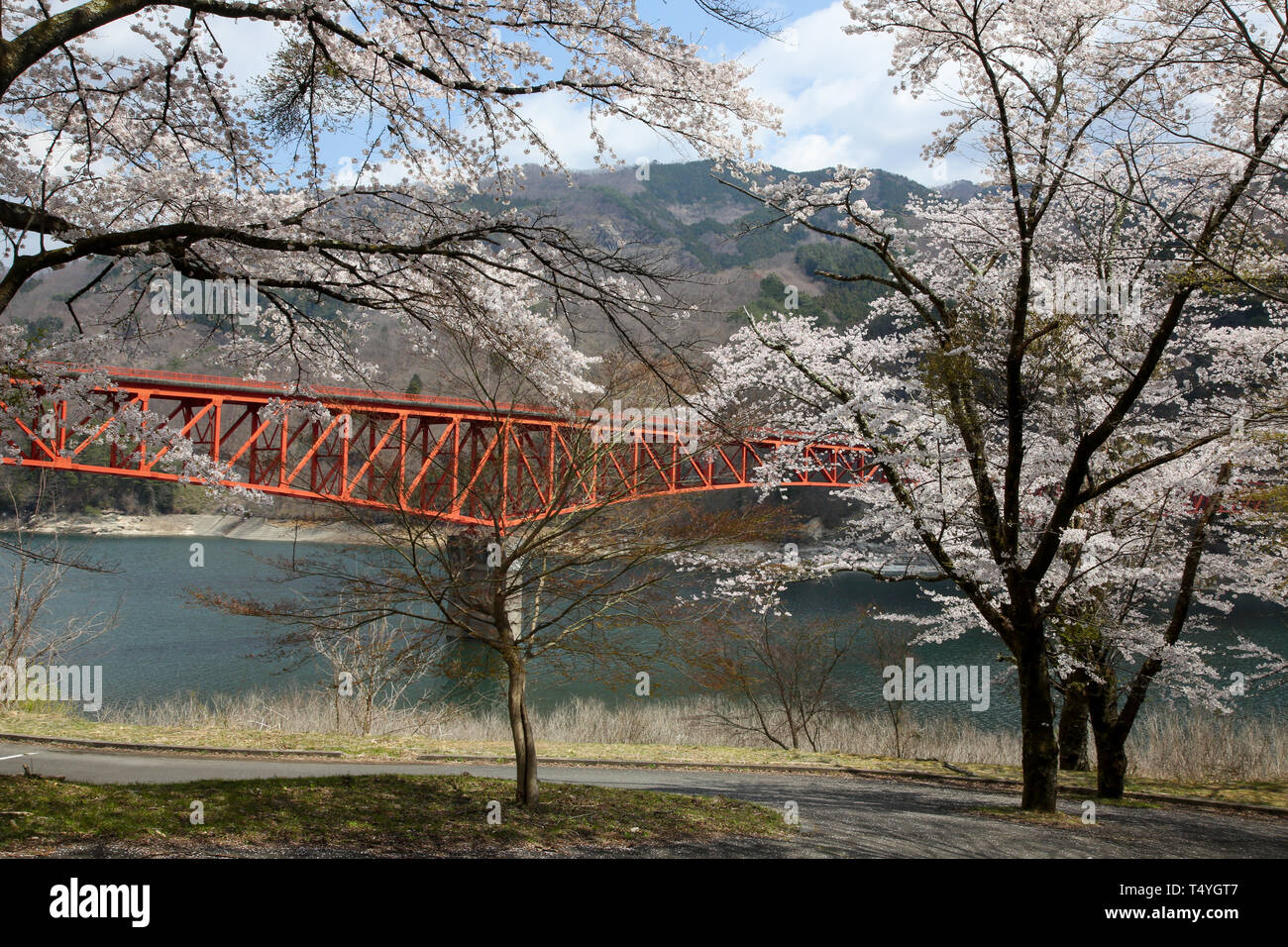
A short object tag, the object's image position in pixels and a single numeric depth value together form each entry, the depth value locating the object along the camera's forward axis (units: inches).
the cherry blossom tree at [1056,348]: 247.4
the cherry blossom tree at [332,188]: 197.2
